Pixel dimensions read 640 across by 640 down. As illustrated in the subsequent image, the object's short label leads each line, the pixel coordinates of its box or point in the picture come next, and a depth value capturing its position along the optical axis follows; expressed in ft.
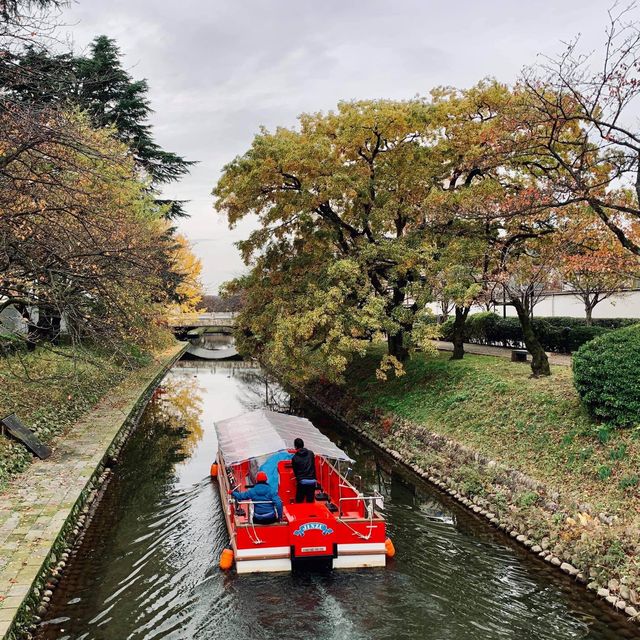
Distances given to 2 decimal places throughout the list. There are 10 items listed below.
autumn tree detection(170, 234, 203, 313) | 131.06
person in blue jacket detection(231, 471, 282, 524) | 34.76
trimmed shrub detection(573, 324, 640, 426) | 39.09
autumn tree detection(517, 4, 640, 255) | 38.47
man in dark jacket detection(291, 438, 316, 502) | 39.14
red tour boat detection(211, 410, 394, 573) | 33.42
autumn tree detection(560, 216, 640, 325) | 48.75
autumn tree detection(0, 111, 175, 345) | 36.65
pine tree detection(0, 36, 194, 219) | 112.16
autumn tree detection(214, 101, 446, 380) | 63.67
